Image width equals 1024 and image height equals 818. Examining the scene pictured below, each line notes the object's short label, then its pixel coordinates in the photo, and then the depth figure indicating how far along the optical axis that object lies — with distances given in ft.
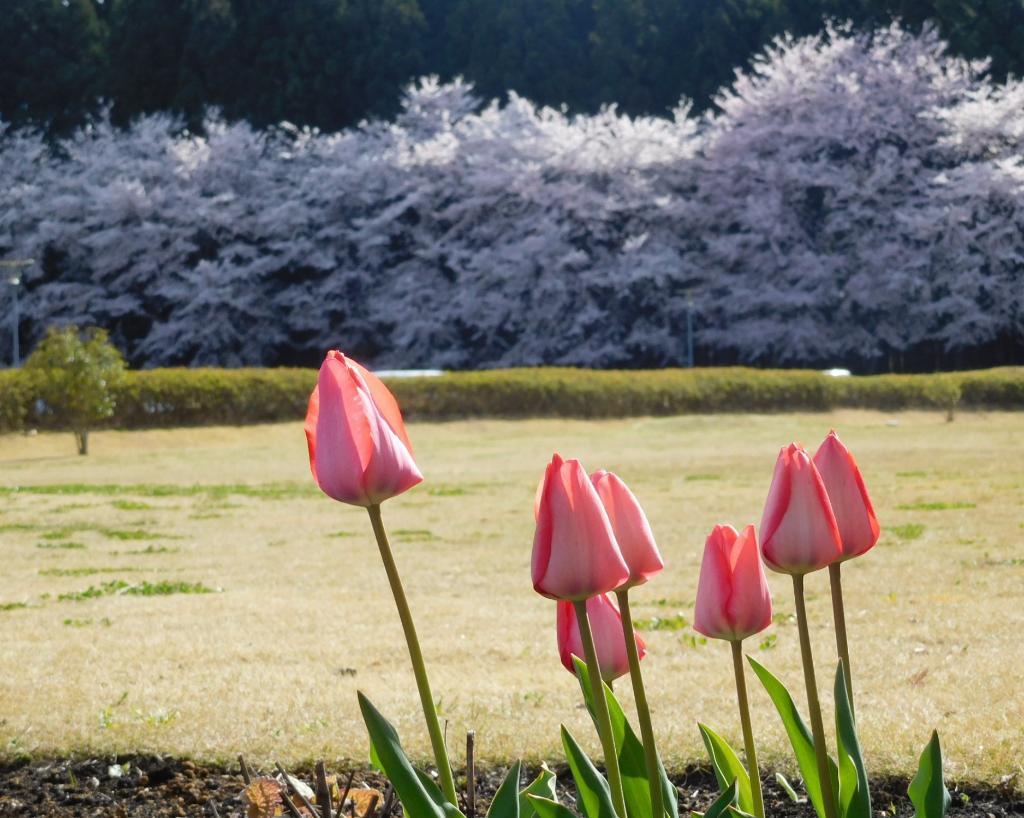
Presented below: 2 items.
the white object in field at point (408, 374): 75.40
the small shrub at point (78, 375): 59.98
